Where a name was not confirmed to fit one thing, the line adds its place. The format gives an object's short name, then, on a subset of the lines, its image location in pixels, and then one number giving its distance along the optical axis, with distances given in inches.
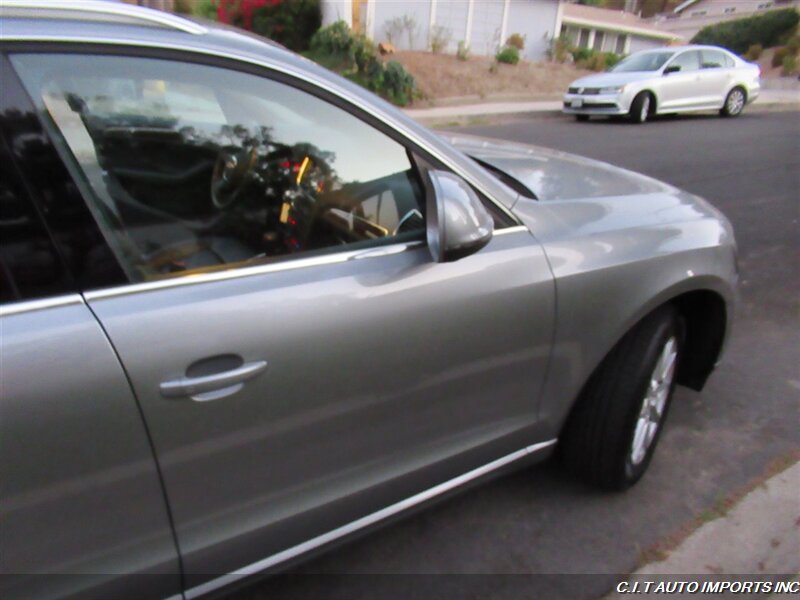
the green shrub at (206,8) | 835.8
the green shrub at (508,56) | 799.7
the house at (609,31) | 1134.4
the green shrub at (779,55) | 1099.9
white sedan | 527.5
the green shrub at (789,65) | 1057.5
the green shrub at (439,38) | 765.3
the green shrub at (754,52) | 1184.8
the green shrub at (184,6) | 750.7
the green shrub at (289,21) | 768.3
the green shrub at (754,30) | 1283.2
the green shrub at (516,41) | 869.8
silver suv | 54.0
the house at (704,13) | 1716.7
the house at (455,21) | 759.1
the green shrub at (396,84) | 602.5
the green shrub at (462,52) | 761.0
